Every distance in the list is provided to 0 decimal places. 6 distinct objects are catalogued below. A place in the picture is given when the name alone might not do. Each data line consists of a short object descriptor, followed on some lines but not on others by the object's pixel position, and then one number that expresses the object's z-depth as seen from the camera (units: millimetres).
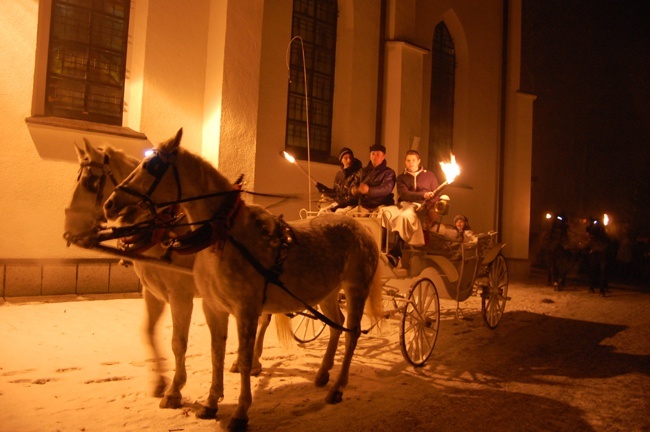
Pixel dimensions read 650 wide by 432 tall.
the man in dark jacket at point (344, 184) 6527
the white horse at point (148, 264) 3971
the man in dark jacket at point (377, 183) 6312
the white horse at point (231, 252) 3422
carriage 5750
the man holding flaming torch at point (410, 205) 5852
